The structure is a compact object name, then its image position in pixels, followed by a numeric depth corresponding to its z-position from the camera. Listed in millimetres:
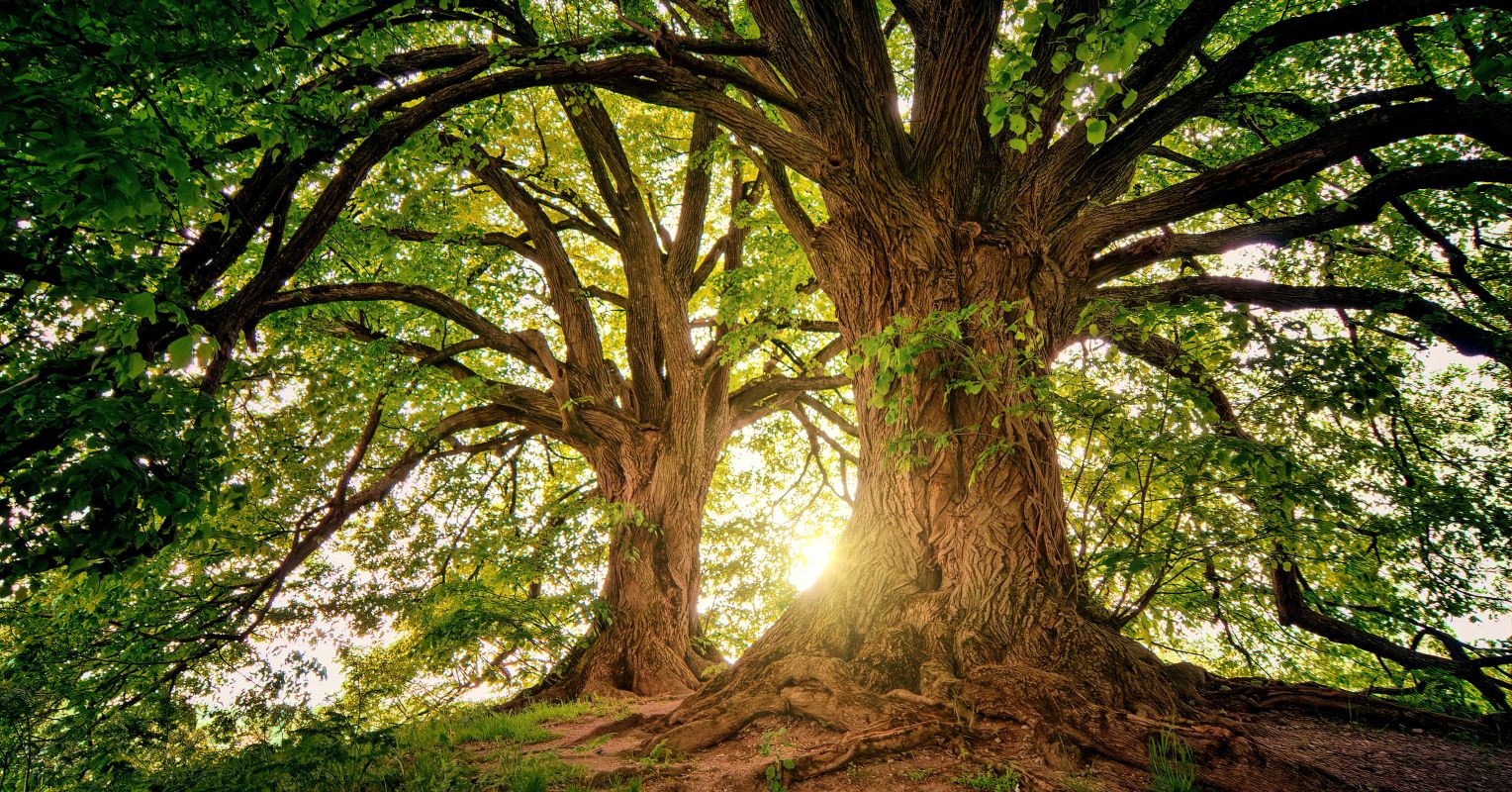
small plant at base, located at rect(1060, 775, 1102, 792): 2252
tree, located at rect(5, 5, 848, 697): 2014
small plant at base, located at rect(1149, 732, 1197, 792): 2246
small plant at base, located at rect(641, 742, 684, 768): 3121
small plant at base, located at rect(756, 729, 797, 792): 2639
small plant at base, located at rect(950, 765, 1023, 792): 2332
